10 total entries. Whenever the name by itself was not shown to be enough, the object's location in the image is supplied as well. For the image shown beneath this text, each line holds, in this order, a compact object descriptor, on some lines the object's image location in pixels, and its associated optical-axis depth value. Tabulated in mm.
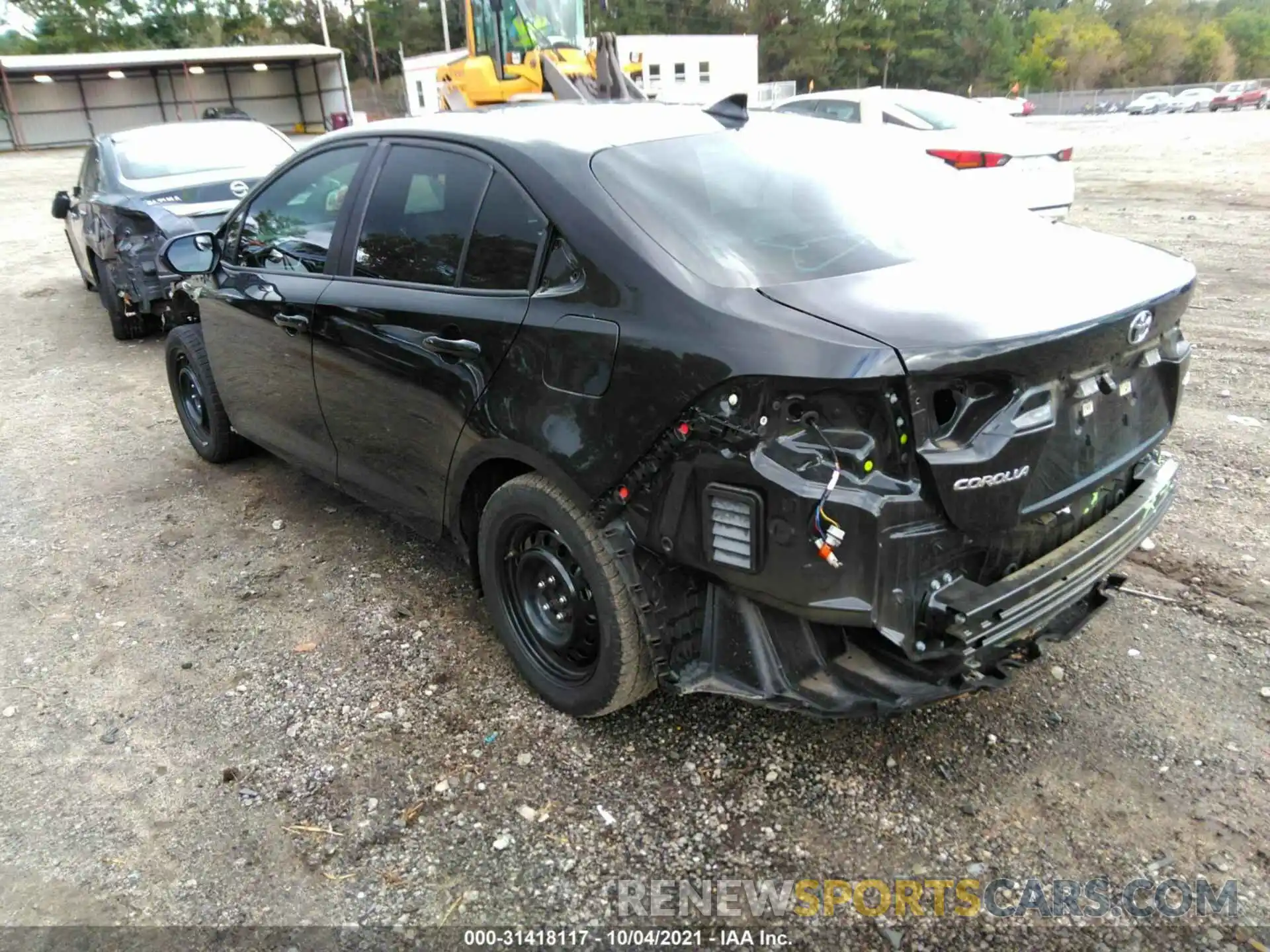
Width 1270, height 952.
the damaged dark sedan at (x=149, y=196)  7293
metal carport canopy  37406
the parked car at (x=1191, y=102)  45156
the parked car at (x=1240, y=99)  44094
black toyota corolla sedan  2133
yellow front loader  13070
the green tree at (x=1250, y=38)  75250
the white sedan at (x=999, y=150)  8602
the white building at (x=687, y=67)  37094
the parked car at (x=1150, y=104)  45938
